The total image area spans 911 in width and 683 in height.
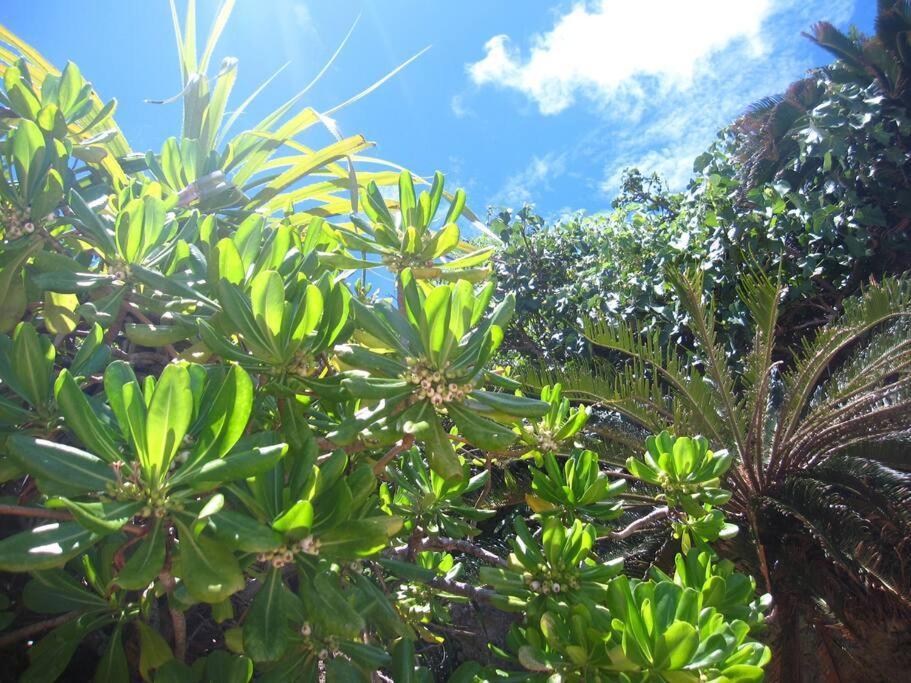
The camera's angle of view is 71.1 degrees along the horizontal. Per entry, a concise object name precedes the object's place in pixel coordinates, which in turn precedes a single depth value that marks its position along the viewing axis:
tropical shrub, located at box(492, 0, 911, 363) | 5.95
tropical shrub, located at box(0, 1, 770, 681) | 0.91
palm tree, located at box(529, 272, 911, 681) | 4.07
